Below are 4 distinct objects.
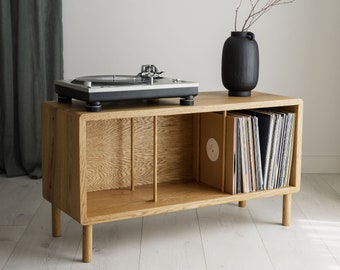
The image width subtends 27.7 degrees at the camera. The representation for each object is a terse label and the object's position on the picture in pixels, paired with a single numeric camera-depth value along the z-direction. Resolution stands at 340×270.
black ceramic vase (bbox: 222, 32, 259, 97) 2.42
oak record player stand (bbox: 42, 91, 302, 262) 2.07
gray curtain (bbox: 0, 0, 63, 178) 2.98
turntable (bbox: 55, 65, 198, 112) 2.03
